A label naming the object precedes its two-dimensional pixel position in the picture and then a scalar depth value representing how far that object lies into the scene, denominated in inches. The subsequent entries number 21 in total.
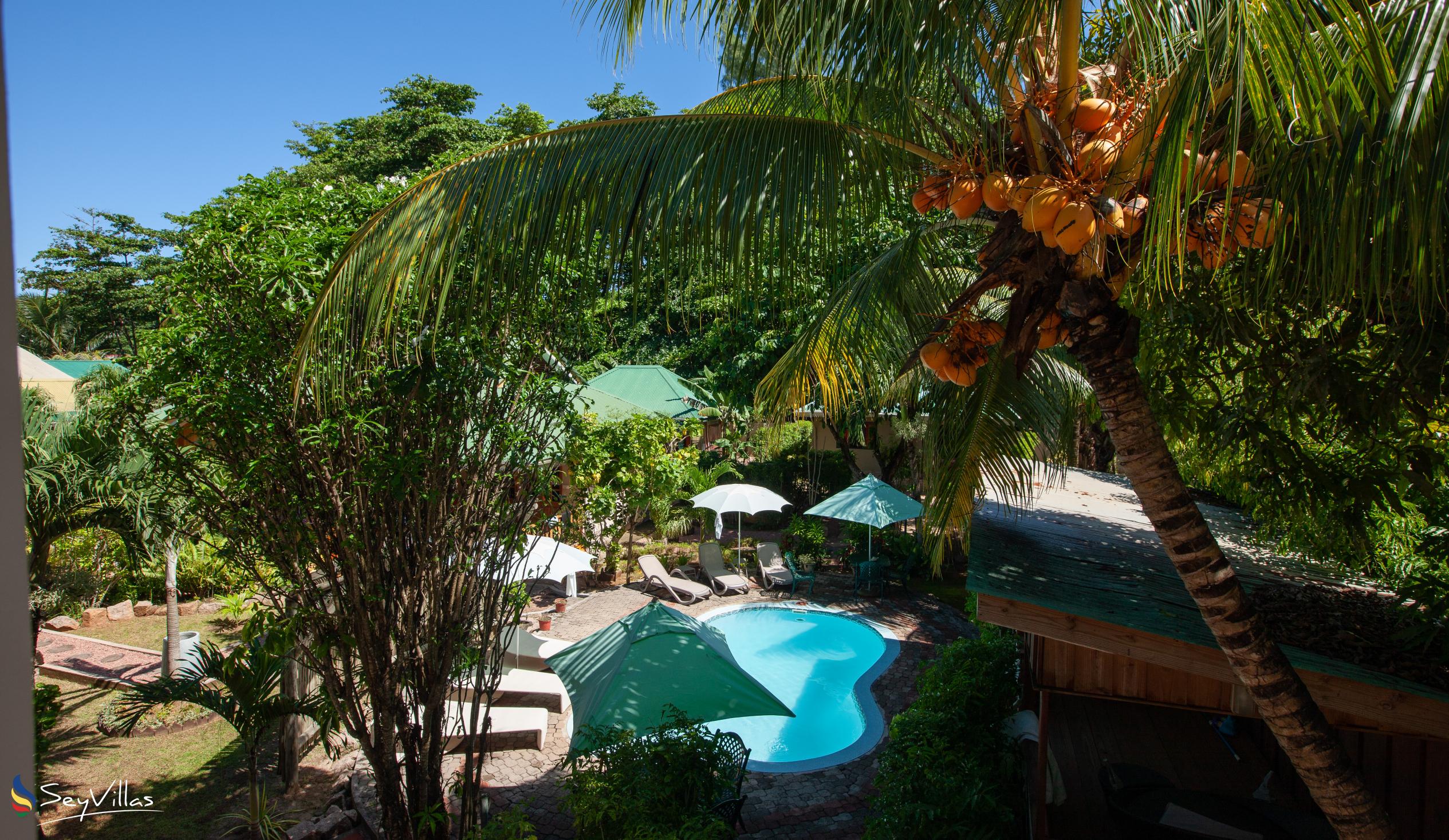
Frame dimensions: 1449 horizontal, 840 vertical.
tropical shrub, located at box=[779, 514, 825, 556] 624.7
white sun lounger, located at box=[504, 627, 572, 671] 393.4
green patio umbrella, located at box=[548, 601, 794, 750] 264.1
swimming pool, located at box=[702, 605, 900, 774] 379.9
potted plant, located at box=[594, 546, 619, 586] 577.6
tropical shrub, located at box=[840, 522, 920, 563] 590.2
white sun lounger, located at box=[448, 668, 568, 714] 359.6
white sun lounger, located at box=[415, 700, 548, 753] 319.3
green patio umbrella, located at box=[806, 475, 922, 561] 529.3
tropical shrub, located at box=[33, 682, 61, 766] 230.4
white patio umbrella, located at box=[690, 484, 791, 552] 582.6
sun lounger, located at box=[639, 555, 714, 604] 539.2
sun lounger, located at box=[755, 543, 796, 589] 571.2
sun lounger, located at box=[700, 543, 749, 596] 568.1
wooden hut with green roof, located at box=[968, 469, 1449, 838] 153.9
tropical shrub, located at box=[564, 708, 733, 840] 207.8
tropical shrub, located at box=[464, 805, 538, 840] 196.7
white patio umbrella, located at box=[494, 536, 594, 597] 415.5
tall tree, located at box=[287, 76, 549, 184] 1071.0
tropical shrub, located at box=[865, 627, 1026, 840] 206.8
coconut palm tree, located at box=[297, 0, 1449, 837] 86.5
